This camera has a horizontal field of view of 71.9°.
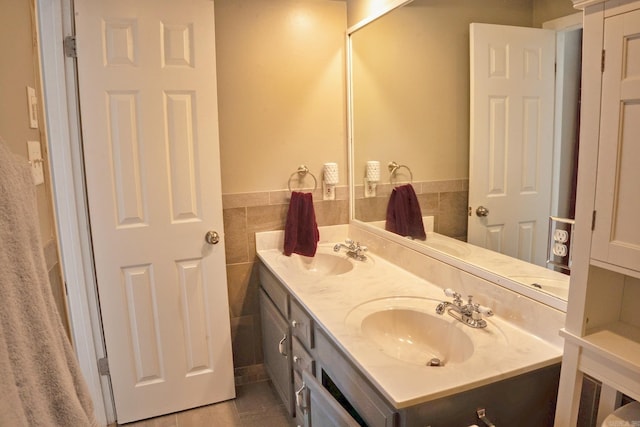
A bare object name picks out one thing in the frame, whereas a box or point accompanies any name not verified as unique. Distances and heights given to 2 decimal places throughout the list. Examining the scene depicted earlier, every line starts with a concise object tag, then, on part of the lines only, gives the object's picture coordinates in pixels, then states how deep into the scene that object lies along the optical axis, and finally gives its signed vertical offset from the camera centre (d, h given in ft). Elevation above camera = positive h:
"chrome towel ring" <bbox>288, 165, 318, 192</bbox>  8.02 -0.38
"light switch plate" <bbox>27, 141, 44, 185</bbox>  4.13 -0.04
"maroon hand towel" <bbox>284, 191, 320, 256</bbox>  7.73 -1.33
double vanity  3.67 -1.89
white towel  2.23 -0.93
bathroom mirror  4.11 +0.38
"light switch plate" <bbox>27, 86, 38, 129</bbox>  4.16 +0.47
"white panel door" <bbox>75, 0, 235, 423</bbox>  6.44 -0.64
